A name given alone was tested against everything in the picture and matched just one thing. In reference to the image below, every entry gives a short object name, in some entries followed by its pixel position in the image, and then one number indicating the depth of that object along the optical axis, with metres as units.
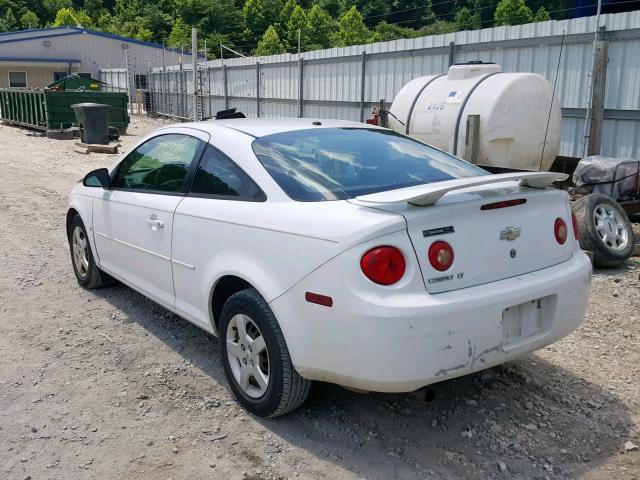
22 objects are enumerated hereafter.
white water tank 8.33
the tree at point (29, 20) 93.69
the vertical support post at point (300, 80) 18.97
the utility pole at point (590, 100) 9.85
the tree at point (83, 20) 97.19
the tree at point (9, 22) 89.69
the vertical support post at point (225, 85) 24.27
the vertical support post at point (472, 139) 8.25
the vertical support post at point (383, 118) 9.94
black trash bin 18.61
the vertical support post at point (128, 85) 36.15
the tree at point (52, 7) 103.31
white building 47.91
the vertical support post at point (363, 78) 16.02
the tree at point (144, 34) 88.81
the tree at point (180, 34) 84.06
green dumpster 21.22
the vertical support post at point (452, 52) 12.93
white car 2.81
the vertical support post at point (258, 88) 21.72
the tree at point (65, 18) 93.56
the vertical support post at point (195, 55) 17.32
